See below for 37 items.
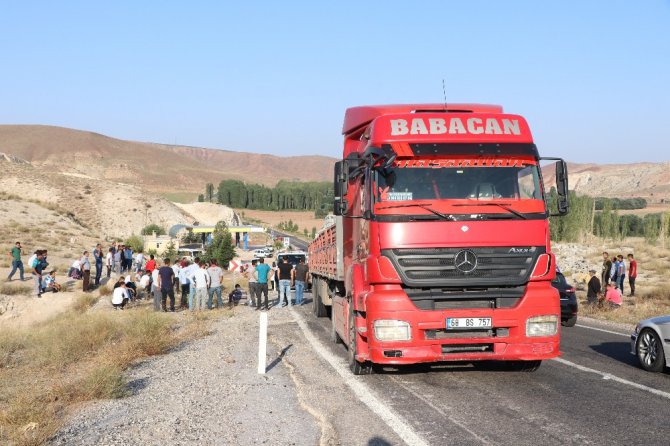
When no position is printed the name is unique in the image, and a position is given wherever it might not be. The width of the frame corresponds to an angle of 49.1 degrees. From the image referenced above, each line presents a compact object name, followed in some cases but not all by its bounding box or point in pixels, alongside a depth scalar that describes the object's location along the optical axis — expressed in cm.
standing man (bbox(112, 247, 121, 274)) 3556
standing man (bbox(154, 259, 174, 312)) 2219
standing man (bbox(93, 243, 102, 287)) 3297
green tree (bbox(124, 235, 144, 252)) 6798
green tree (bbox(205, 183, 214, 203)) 17238
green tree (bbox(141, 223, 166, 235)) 9104
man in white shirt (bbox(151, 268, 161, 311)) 2252
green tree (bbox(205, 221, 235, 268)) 6216
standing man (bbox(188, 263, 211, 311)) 2244
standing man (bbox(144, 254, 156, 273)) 2694
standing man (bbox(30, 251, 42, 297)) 3016
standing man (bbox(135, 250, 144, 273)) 3559
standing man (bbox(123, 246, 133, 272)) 3650
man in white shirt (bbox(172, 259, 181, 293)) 2664
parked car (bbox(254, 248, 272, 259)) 7206
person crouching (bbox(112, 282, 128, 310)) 2283
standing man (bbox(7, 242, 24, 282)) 3173
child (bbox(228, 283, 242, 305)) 2567
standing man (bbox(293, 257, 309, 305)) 2545
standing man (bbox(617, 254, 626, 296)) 2500
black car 1717
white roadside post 1053
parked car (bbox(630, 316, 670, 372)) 1028
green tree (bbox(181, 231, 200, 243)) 8733
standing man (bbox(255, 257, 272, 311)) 2311
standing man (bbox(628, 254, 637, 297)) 2573
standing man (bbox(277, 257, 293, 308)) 2373
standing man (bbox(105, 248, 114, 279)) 3617
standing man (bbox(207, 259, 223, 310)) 2259
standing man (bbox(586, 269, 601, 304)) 2152
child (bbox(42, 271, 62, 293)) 3102
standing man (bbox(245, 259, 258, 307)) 2350
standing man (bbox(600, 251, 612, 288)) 2497
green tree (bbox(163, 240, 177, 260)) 6028
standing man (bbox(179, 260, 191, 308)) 2356
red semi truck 914
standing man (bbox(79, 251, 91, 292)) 3070
